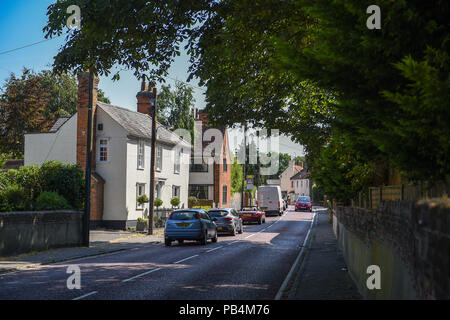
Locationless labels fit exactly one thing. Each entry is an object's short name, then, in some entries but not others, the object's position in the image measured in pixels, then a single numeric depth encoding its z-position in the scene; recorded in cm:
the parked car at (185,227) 2212
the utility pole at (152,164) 2862
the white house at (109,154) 3469
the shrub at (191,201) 4766
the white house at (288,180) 14290
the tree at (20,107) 4641
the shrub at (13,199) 1856
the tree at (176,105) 6438
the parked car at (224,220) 2886
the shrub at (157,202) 3603
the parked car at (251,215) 4103
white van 5522
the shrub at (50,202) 2028
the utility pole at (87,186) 2133
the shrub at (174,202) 4055
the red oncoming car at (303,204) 7081
